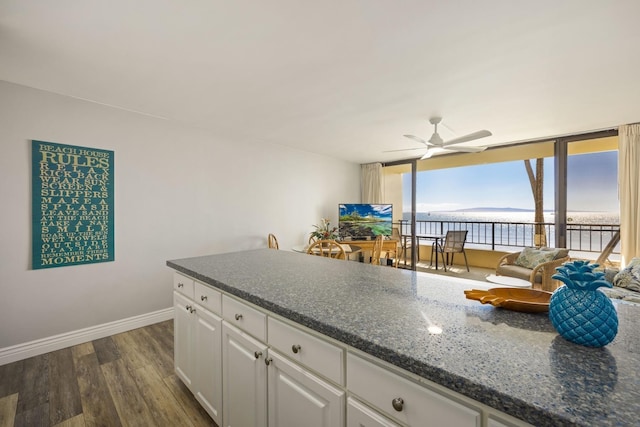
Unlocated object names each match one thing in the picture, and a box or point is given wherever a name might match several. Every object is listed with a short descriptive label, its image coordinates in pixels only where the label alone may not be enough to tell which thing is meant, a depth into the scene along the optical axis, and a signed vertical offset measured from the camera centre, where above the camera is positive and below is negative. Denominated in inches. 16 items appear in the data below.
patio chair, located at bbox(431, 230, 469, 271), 239.6 -25.3
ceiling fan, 119.0 +32.4
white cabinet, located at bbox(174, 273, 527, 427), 28.9 -23.7
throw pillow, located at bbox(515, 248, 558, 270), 144.5 -23.1
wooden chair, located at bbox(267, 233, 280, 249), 168.6 -18.2
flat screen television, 218.1 -7.0
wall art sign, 100.4 +2.0
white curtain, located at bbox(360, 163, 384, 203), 244.7 +25.6
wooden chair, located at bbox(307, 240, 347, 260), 136.9 -21.8
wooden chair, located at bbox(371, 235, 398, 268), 182.4 -25.4
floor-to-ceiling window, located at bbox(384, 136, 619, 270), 159.9 +14.6
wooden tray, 40.1 -13.2
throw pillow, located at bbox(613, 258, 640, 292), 108.1 -25.2
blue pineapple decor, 30.0 -10.5
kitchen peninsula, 23.3 -14.8
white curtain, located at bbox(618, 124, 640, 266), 135.5 +11.6
